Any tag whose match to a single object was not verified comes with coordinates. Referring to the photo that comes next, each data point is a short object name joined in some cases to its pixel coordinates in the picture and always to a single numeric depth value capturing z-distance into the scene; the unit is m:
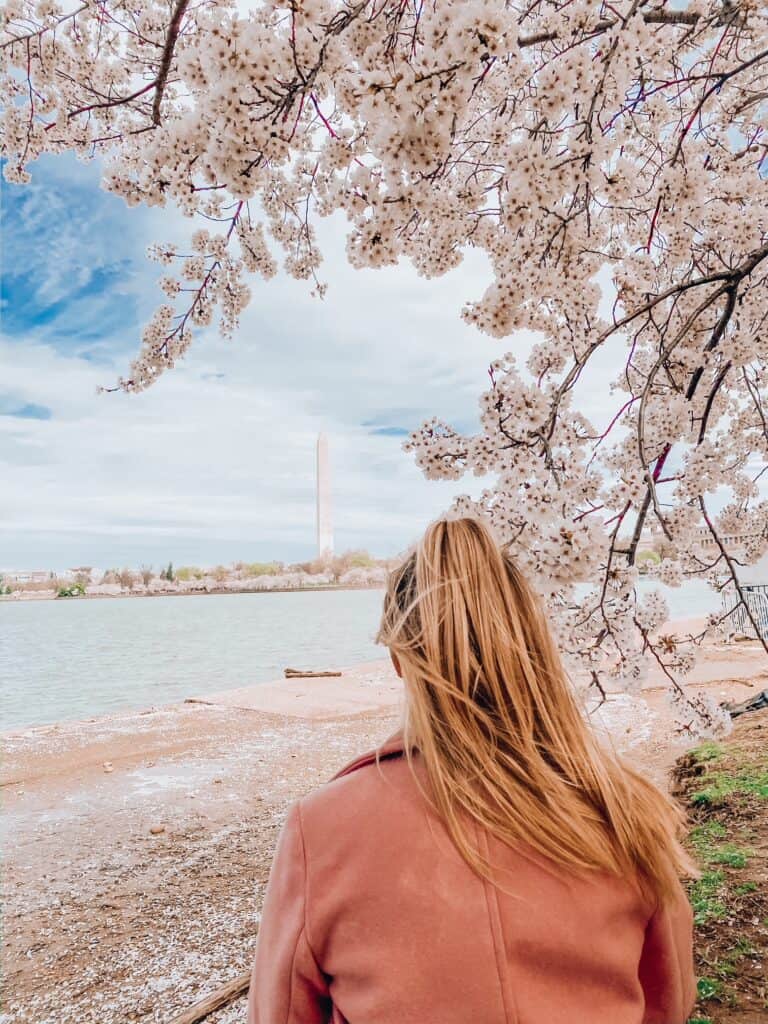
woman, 0.76
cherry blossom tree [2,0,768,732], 1.63
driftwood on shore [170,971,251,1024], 2.16
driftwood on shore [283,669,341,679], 12.69
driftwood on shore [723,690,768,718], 5.64
